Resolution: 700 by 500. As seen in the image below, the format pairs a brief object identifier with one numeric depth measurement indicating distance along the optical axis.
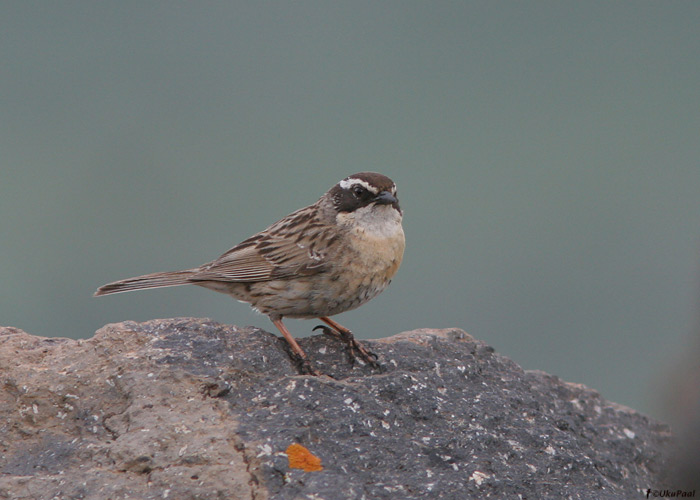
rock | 10.94
